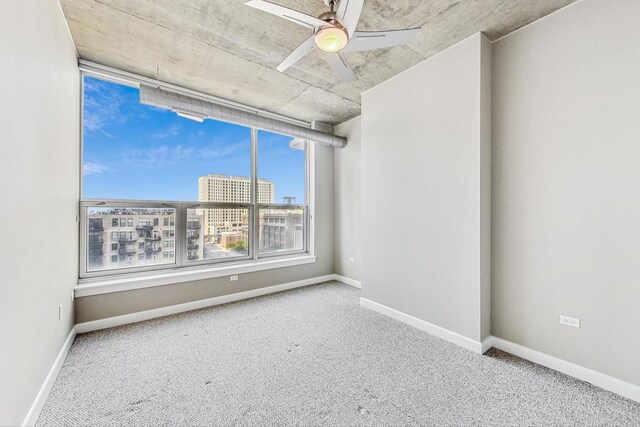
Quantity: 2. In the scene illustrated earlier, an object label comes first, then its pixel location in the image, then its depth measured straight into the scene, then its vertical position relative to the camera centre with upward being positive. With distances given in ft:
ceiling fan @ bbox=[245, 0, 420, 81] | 5.33 +4.30
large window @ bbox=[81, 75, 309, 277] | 10.57 +1.38
